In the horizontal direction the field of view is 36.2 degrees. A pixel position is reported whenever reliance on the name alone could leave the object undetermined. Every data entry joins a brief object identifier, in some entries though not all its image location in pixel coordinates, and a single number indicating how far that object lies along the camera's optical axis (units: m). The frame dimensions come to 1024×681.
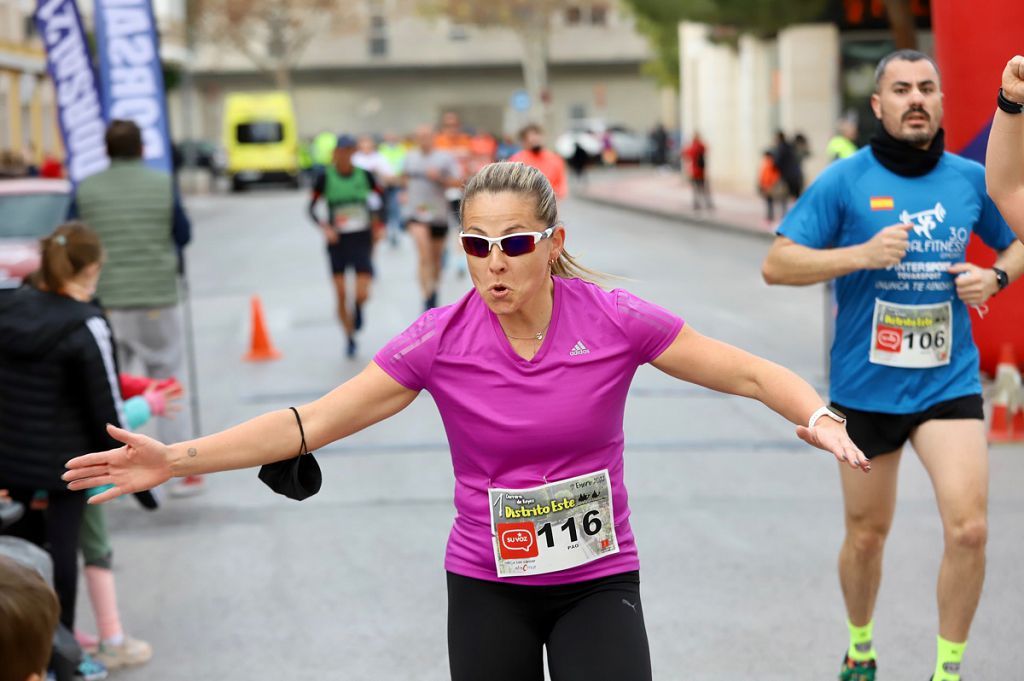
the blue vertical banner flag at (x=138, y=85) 9.86
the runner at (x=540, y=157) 15.96
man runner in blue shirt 4.89
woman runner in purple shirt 3.48
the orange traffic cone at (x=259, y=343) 13.71
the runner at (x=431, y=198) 15.46
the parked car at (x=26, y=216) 13.89
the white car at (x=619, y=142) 62.09
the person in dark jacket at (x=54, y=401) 5.49
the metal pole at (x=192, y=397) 9.94
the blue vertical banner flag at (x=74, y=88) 10.09
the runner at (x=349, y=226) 13.43
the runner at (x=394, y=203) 26.80
